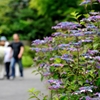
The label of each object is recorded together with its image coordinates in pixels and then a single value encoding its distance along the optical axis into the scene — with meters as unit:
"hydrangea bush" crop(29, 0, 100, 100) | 4.66
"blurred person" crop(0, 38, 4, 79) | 14.48
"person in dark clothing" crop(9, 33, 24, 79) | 14.55
